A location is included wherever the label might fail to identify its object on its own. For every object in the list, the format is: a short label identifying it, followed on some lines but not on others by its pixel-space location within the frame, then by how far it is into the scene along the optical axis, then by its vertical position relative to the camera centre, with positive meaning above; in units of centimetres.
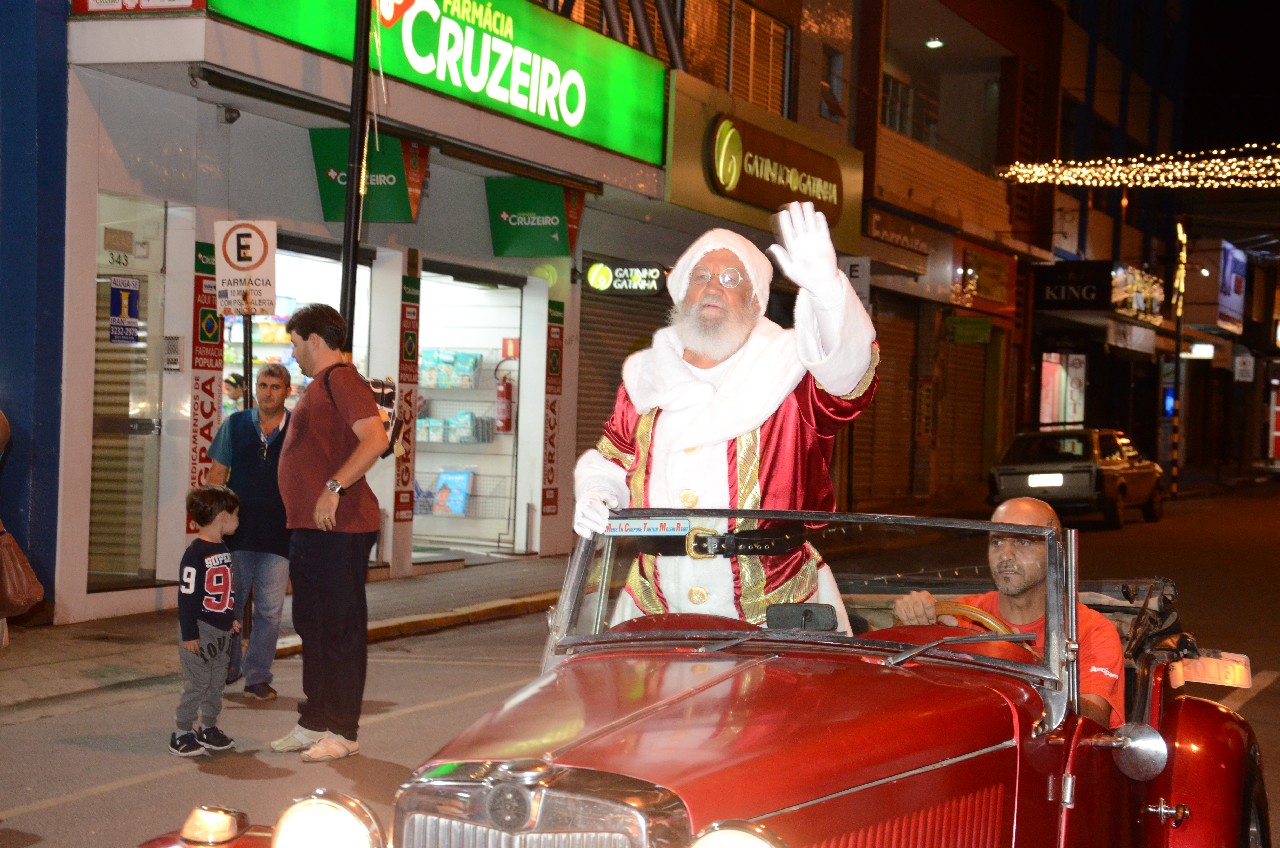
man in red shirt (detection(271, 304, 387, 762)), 661 -64
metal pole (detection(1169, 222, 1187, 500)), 3459 +147
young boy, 696 -120
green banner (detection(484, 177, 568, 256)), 1508 +181
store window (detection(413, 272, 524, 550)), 1616 -32
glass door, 1120 -11
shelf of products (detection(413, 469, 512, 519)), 1644 -112
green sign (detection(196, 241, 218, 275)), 1162 +97
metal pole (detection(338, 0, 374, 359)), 1097 +168
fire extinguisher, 1647 -12
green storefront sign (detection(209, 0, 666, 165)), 1172 +301
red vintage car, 265 -65
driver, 399 -55
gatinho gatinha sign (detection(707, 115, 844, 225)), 1753 +298
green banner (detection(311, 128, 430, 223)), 1275 +182
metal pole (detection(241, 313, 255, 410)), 1052 +21
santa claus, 398 -5
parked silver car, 2239 -84
